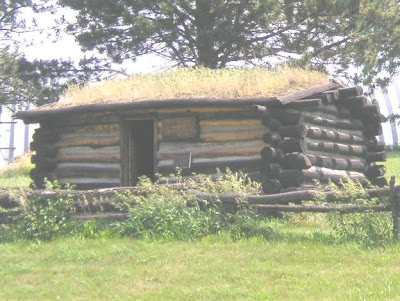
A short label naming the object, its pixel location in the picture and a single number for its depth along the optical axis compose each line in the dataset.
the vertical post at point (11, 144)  41.50
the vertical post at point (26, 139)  43.03
